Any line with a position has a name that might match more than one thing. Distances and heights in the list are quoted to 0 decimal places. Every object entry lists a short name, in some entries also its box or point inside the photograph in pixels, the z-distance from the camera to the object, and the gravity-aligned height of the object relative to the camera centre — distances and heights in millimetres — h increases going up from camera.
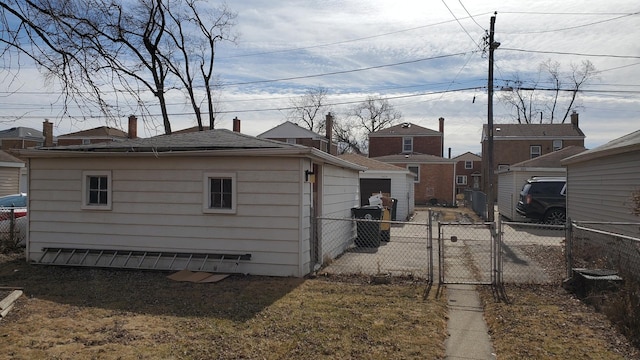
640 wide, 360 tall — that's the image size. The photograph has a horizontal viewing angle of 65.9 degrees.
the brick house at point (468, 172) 58938 +2137
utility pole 19625 +2957
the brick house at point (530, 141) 44844 +4542
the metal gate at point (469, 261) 8875 -1649
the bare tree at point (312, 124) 59166 +7755
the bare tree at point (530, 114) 50688 +8464
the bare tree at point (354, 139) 62219 +6382
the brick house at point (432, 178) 38375 +874
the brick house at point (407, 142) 45938 +4428
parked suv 19562 -432
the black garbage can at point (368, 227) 13789 -1088
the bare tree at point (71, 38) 6570 +2103
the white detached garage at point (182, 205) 9289 -345
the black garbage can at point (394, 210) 21184 -939
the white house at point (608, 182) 10258 +197
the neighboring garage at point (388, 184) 24984 +253
